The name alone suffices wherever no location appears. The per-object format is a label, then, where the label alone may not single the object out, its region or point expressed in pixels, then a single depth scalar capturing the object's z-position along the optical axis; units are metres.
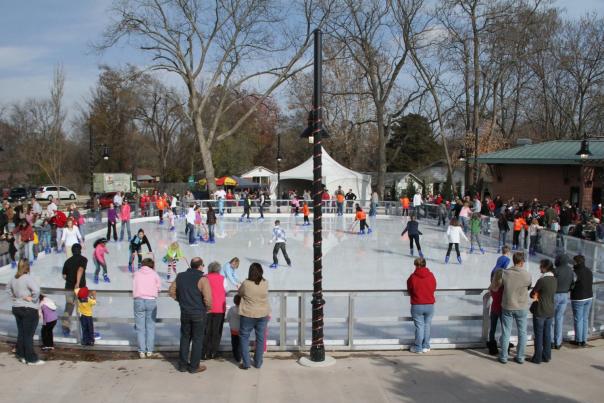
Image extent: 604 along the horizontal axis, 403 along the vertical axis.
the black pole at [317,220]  7.14
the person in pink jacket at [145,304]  7.17
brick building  25.17
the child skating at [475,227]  17.34
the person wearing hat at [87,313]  7.51
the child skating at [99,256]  12.40
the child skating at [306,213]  24.50
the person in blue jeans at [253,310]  6.86
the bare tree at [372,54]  36.59
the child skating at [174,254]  12.47
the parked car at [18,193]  45.99
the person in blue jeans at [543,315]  7.23
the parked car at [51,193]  48.25
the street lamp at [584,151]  19.86
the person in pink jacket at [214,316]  7.08
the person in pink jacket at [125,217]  19.39
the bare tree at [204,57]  33.91
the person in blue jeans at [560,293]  7.70
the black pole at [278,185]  34.51
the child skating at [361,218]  21.38
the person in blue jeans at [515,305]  7.12
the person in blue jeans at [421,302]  7.39
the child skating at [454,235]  15.54
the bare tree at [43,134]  50.88
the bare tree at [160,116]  55.32
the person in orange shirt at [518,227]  17.77
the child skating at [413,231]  16.55
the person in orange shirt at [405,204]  27.44
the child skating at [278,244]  14.46
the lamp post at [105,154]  31.21
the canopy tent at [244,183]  43.59
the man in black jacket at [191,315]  6.75
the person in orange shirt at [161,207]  24.92
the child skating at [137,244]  13.40
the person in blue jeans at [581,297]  7.82
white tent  34.75
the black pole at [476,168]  28.70
